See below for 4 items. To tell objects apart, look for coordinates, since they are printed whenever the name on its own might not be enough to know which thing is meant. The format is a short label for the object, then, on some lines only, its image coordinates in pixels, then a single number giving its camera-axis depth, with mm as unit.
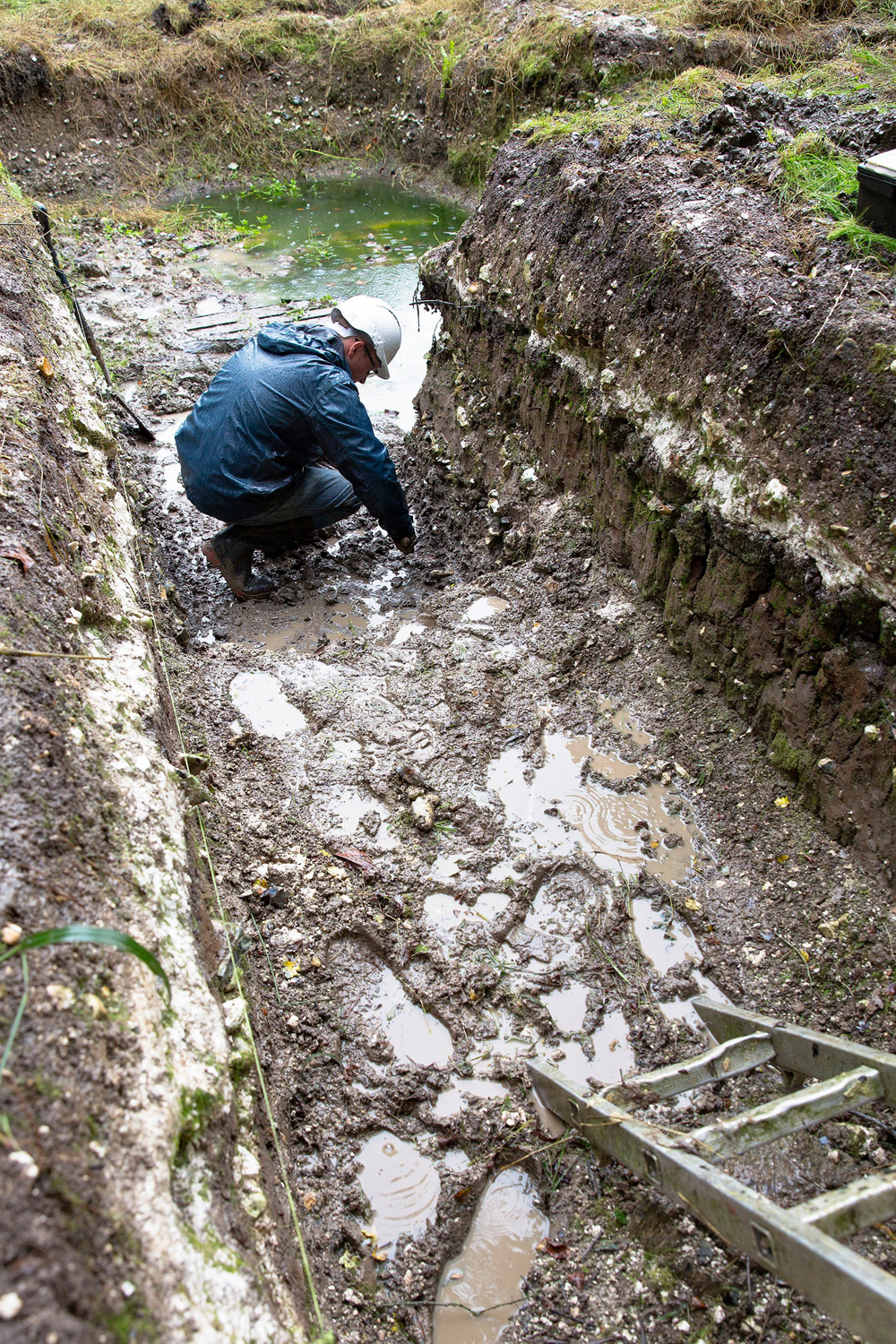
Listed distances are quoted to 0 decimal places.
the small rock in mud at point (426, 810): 2791
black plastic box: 2668
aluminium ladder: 1241
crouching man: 3943
